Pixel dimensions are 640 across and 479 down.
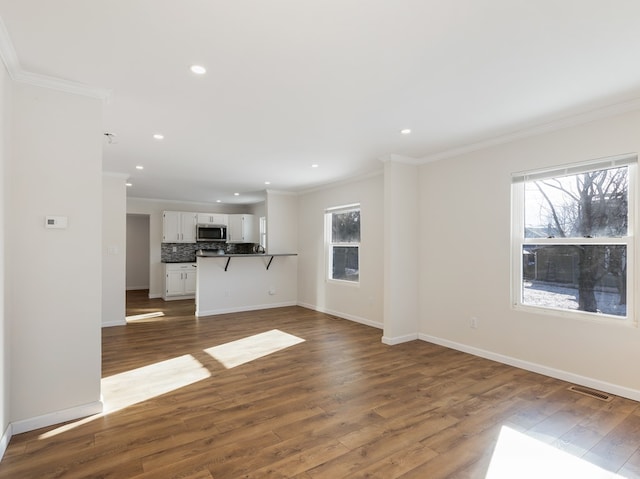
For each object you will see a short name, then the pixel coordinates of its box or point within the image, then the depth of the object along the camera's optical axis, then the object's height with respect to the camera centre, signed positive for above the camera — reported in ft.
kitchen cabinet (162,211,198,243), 26.76 +1.07
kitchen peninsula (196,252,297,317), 20.85 -2.70
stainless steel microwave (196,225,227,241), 27.68 +0.62
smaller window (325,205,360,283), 19.61 -0.06
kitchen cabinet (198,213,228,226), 28.02 +1.79
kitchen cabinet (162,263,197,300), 26.18 -3.15
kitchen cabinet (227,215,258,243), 28.99 +0.92
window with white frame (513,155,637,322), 9.56 +0.13
